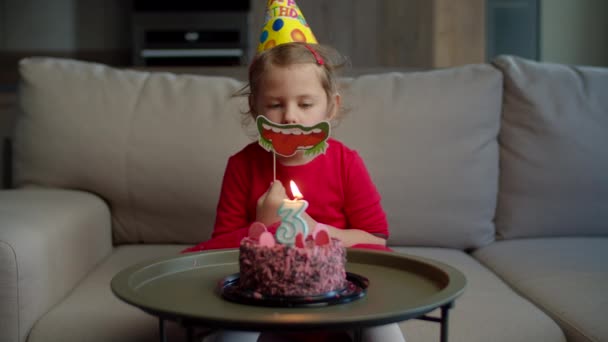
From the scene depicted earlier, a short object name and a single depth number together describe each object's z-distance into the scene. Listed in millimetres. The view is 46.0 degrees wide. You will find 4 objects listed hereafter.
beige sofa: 1939
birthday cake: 942
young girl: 1393
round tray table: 808
